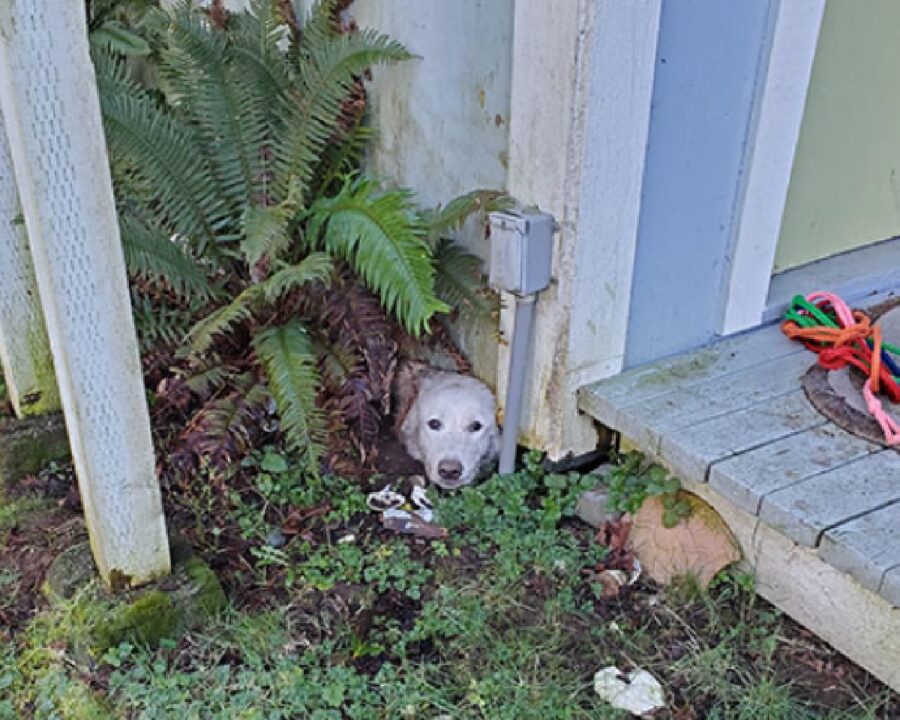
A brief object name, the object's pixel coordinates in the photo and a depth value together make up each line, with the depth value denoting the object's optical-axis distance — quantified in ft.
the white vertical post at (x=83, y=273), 5.57
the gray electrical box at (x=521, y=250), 8.08
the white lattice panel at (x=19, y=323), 8.53
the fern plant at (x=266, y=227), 8.77
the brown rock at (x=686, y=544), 8.09
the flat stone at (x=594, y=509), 8.71
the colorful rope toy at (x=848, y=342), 8.46
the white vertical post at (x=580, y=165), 7.51
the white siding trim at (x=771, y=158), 8.34
